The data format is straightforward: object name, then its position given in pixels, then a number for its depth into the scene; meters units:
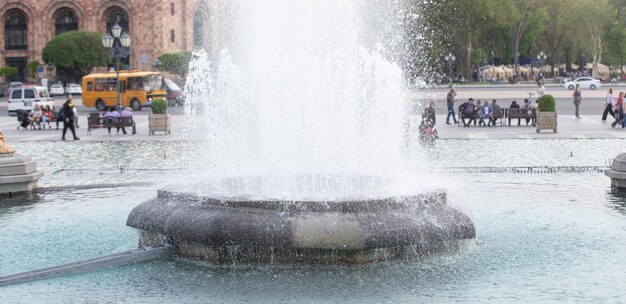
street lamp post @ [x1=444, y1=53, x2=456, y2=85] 74.50
